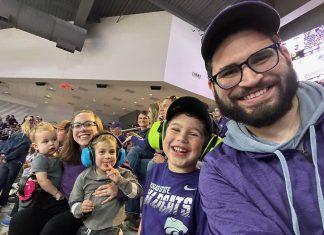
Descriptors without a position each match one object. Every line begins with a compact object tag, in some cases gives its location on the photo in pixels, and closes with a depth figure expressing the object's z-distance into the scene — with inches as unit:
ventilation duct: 301.3
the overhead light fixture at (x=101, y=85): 403.9
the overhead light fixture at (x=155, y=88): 373.7
